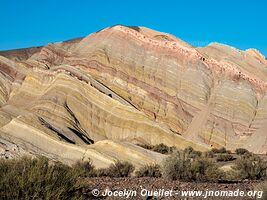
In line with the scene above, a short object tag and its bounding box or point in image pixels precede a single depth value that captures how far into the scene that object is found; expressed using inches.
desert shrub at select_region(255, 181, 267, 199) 486.7
